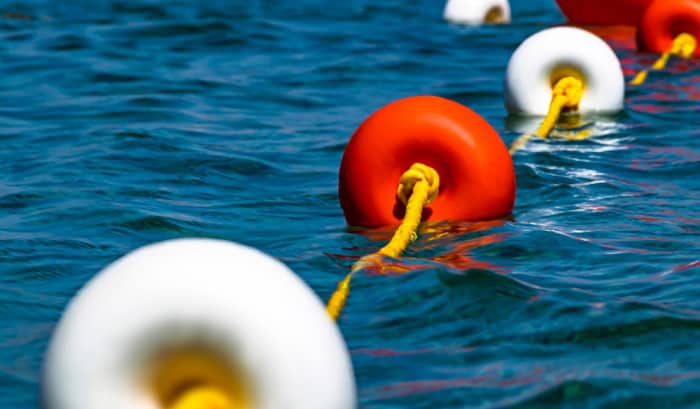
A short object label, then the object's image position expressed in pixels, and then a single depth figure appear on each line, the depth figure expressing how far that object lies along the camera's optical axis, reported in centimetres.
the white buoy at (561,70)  1647
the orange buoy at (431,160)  1144
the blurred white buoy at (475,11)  2775
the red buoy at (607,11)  2556
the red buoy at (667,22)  2130
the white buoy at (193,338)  618
